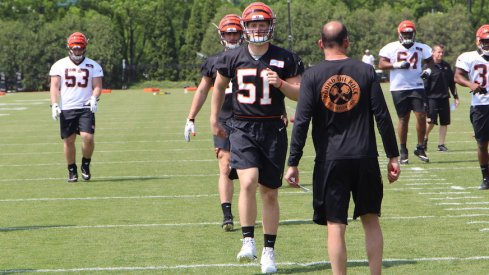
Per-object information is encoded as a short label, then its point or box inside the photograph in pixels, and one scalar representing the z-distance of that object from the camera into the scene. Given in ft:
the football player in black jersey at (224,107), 58.80
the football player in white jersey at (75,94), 95.50
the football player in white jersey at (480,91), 80.43
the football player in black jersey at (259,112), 53.16
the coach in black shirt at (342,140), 43.24
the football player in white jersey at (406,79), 103.14
